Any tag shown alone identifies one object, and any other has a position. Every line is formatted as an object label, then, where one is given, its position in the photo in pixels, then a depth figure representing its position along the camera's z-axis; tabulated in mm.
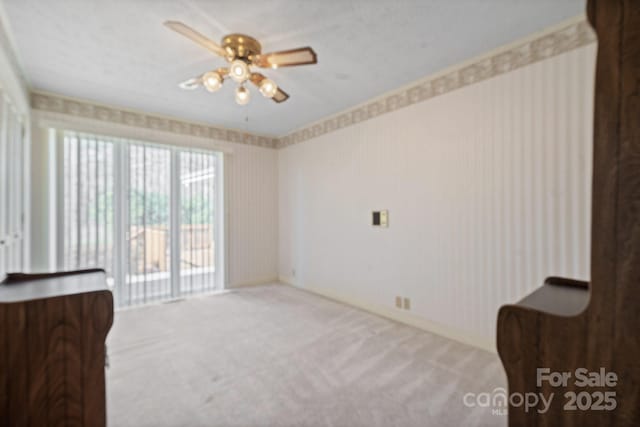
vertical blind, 3426
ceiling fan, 1931
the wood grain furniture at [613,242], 661
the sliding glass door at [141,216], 3486
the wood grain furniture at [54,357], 1092
